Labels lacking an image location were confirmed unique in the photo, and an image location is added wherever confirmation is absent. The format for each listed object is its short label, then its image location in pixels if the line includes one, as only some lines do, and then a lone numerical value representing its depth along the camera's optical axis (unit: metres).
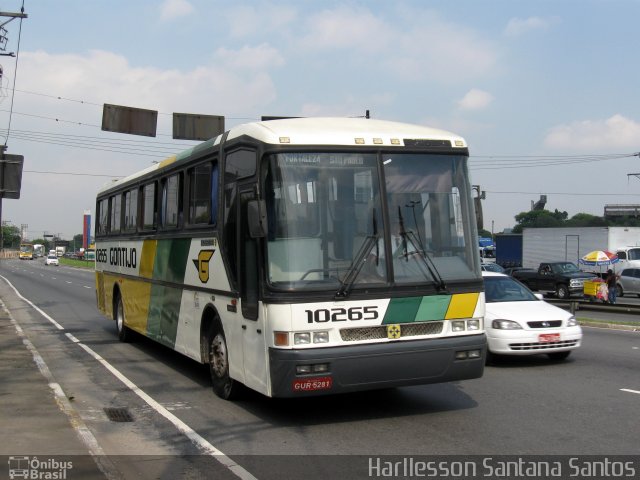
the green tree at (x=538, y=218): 115.88
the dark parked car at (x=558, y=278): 29.61
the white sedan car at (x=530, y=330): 10.52
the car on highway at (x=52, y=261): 93.01
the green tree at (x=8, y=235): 183.02
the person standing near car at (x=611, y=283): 25.46
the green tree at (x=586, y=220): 104.00
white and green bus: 6.71
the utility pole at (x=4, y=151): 18.44
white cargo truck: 33.72
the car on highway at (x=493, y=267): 31.00
